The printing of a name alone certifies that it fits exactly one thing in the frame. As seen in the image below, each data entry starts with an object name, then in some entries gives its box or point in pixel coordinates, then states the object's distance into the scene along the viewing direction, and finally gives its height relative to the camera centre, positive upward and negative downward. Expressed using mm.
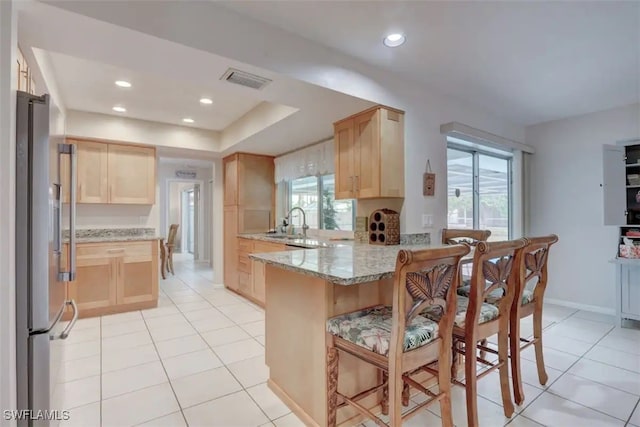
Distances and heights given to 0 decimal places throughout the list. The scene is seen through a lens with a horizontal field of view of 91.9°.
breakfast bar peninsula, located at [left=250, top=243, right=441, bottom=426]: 1683 -625
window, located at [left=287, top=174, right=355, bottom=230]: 4117 +164
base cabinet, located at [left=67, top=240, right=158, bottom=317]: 3648 -762
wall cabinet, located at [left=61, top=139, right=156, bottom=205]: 3869 +567
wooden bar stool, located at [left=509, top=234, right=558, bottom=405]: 1919 -586
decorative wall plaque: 3004 +322
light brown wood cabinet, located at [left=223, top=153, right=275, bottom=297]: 4758 +192
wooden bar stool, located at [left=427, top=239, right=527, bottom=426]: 1594 -545
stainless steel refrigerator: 1264 -175
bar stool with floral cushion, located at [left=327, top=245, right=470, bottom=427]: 1295 -553
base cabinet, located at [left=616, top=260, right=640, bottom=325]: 3219 -805
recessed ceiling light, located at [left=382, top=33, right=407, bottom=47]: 2162 +1253
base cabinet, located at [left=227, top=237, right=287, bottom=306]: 3934 -751
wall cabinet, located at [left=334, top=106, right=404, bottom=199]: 2705 +560
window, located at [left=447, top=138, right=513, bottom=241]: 4059 +343
